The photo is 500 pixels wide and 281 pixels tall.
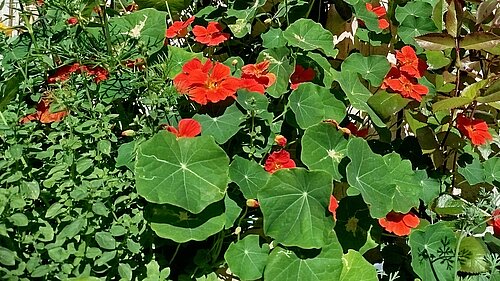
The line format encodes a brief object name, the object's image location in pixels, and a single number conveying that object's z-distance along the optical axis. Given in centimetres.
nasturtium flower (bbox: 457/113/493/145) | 75
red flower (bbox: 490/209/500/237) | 74
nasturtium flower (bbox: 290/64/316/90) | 75
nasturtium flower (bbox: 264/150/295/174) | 68
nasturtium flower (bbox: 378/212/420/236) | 71
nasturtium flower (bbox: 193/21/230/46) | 76
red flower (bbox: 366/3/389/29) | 82
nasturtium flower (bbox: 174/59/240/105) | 66
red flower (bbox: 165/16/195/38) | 77
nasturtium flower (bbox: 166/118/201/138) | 65
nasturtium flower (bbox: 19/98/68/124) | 67
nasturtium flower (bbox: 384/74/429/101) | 74
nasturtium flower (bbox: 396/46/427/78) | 76
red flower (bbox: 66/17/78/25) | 73
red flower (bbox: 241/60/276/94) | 70
